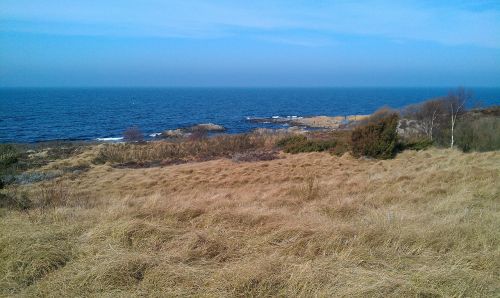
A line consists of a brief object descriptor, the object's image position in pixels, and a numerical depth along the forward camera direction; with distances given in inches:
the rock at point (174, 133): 1505.4
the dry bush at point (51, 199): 267.1
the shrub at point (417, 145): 786.2
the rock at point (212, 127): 1785.7
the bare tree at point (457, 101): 894.4
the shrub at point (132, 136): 1336.6
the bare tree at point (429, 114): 971.9
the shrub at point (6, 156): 580.7
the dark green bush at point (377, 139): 750.5
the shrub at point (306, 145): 893.8
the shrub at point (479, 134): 722.8
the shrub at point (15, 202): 263.4
